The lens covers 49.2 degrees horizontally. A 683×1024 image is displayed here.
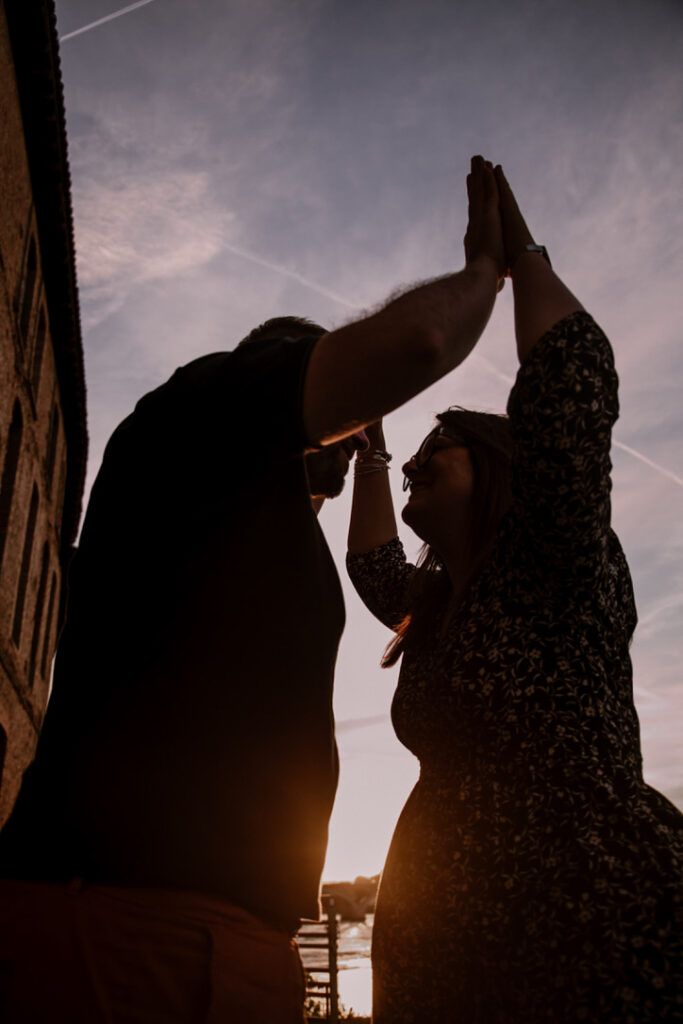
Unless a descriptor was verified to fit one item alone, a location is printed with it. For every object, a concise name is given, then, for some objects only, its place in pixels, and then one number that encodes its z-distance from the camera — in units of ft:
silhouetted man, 3.47
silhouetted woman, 4.78
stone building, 36.01
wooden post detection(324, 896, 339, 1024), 34.63
